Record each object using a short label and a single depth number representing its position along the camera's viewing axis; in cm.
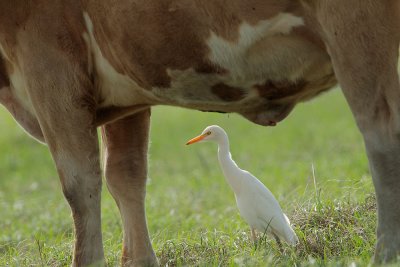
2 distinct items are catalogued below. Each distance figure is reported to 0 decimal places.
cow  992
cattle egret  1361
